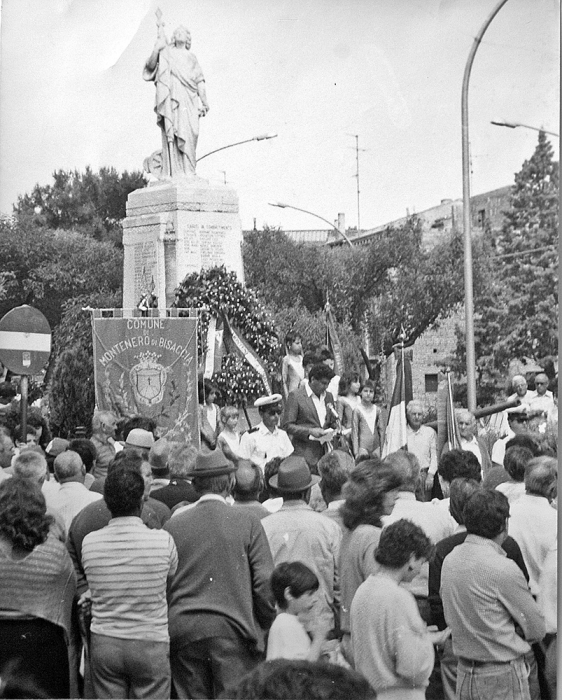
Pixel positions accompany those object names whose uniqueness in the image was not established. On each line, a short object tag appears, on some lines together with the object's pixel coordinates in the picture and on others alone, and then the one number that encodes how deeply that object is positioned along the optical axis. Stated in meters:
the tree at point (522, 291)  24.62
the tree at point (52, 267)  34.69
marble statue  15.95
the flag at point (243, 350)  13.94
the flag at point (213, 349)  13.53
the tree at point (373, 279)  31.75
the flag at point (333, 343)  13.91
